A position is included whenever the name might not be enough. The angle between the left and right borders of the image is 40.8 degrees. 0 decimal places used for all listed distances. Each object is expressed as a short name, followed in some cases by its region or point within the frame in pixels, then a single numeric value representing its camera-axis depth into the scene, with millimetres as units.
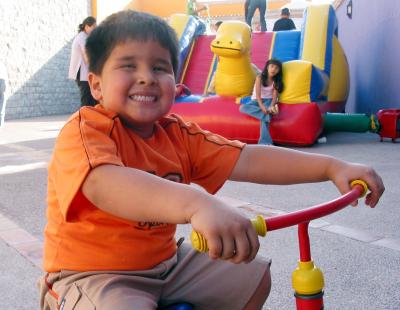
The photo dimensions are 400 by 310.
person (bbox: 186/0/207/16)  12859
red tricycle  961
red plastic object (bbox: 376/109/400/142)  6551
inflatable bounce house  6062
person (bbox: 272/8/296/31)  9570
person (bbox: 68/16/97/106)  6597
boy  1169
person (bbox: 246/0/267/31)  11125
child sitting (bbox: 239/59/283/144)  5973
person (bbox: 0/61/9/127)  7238
